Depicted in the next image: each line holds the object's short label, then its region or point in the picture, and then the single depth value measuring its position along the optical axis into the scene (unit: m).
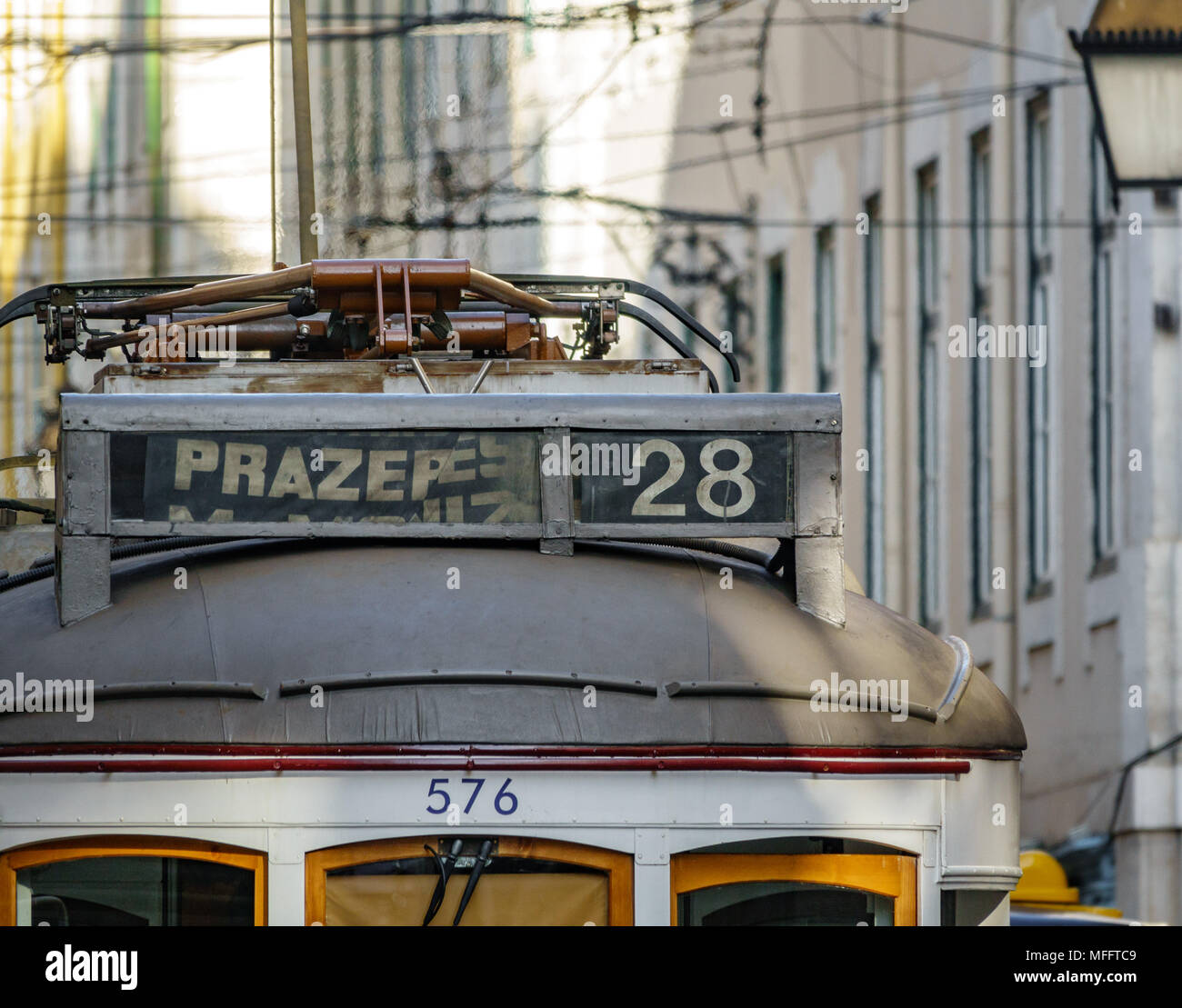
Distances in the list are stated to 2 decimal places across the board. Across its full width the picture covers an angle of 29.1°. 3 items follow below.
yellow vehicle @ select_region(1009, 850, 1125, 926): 13.34
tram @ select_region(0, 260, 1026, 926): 5.57
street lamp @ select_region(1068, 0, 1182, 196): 17.23
